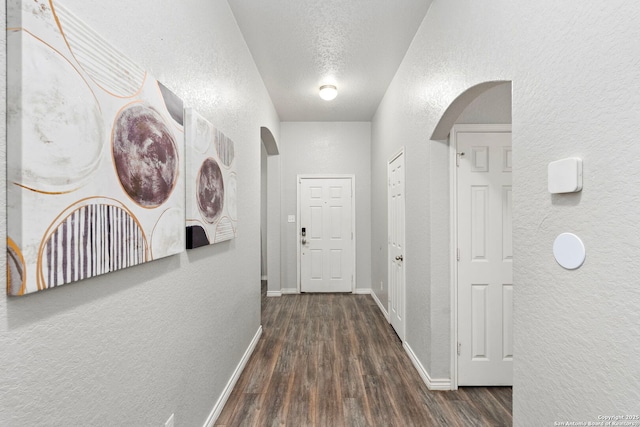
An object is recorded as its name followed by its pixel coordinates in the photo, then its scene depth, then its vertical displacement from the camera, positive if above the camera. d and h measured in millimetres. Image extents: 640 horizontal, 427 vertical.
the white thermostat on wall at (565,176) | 926 +116
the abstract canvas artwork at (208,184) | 1464 +168
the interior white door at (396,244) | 3016 -339
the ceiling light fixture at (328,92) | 3463 +1386
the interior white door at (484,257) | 2207 -323
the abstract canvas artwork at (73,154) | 658 +162
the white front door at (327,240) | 4855 -435
